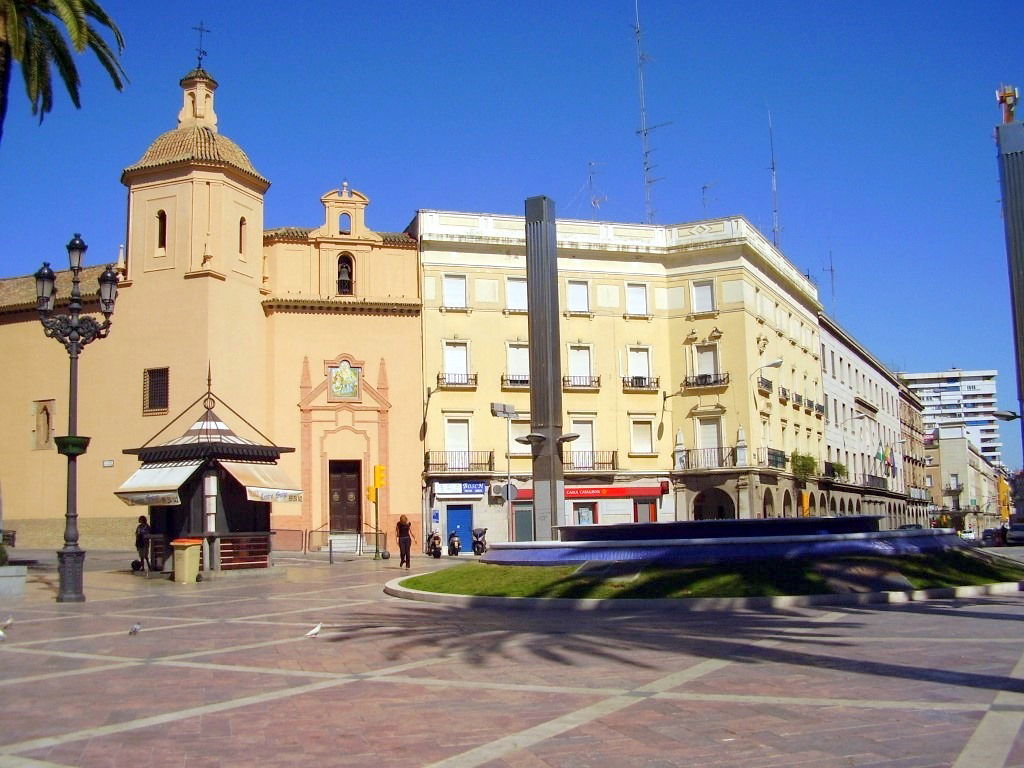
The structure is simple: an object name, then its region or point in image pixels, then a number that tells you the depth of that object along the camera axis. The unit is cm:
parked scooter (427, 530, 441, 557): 3766
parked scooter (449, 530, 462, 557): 4072
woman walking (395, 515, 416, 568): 2948
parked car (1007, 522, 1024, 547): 4722
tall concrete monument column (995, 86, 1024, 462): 1744
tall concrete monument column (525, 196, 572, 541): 2436
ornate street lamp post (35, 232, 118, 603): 1942
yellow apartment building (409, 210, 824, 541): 4478
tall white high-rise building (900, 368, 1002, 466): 19332
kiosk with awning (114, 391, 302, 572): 2612
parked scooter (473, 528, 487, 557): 4153
